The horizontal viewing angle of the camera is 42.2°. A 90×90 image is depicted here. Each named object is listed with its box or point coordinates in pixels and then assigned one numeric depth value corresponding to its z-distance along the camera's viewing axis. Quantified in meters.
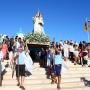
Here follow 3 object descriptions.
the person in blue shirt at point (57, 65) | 5.48
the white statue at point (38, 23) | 9.26
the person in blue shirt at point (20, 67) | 5.16
